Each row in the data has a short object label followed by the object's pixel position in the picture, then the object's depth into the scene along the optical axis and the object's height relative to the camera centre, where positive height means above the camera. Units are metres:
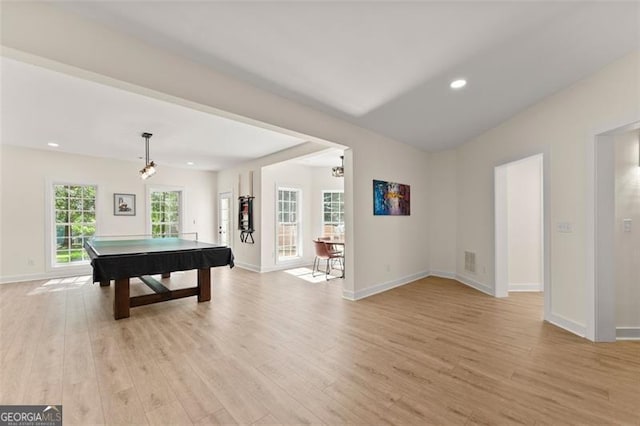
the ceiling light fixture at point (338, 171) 5.21 +0.79
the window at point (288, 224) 6.93 -0.31
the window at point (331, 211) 7.53 +0.03
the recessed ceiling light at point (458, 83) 2.92 +1.39
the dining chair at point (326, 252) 5.68 -0.83
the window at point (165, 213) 7.00 +0.01
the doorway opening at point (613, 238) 2.69 -0.29
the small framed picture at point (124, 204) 6.35 +0.23
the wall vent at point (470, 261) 4.78 -0.90
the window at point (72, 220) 5.78 -0.12
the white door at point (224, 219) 7.61 -0.17
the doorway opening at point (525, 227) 4.52 -0.27
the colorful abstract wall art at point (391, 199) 4.54 +0.23
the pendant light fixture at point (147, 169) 4.30 +0.71
